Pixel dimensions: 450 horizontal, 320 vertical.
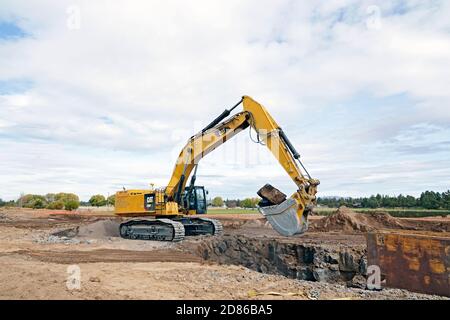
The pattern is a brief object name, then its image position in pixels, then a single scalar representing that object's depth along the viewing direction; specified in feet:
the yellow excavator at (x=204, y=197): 37.70
